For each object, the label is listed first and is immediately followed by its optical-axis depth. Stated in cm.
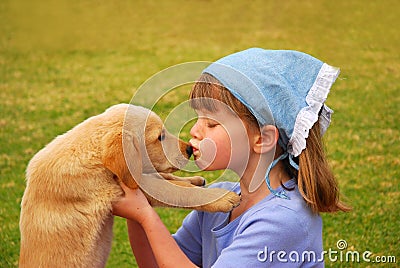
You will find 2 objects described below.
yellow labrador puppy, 283
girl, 258
